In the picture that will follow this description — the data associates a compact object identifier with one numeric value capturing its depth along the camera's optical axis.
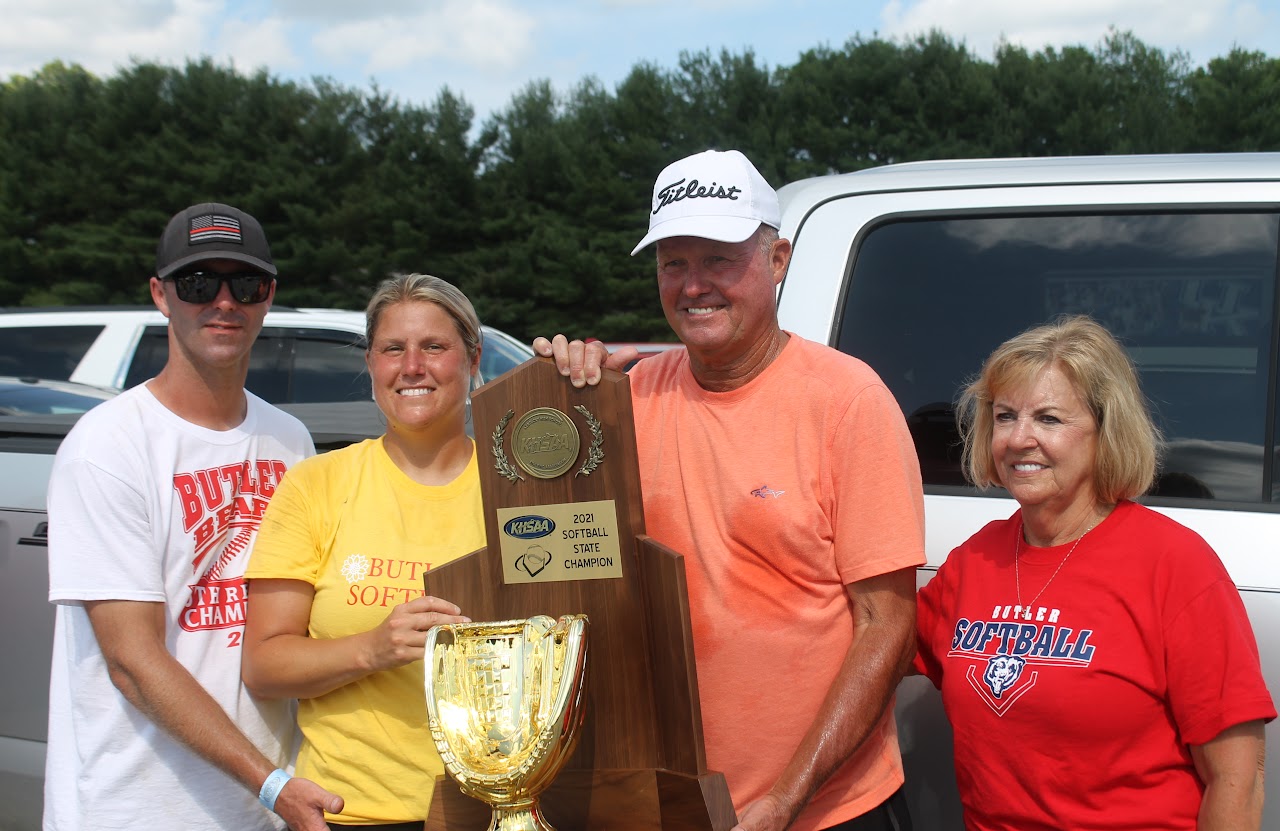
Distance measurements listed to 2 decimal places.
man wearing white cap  1.91
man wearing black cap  2.08
